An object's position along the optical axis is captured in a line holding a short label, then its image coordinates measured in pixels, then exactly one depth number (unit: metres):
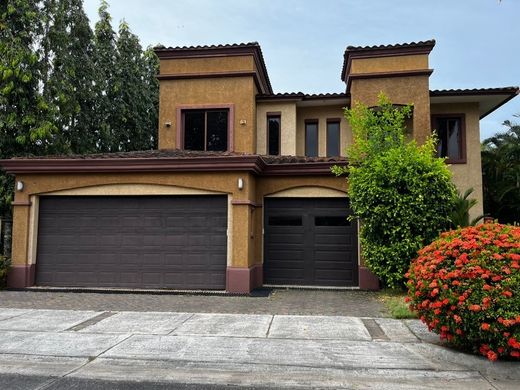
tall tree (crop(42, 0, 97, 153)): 16.75
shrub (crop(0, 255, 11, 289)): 11.89
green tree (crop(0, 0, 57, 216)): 14.95
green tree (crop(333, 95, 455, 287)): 10.70
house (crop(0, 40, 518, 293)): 11.75
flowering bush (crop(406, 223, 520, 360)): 5.62
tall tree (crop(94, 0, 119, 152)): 21.59
